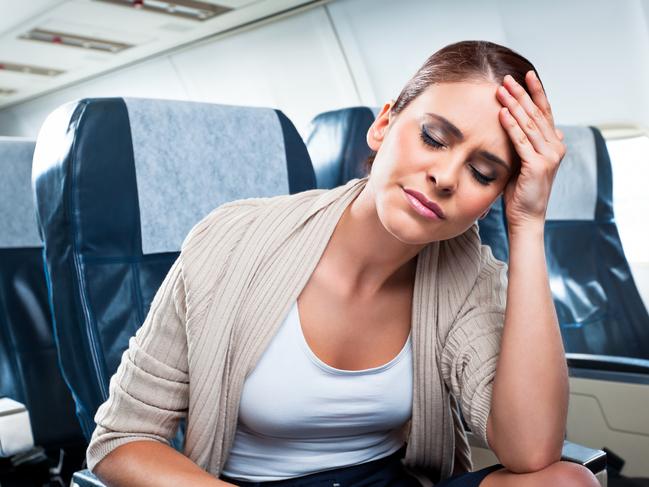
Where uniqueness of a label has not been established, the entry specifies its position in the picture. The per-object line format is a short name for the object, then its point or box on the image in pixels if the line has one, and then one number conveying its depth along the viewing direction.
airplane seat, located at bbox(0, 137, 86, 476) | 2.02
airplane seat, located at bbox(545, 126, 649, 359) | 2.94
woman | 1.17
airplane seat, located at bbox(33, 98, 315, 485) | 1.48
